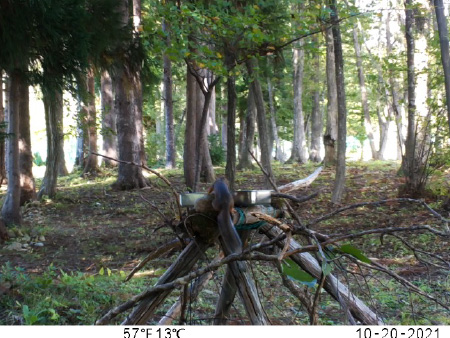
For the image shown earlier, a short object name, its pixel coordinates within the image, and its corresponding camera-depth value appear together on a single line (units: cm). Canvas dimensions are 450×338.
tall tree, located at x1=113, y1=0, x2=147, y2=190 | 1399
